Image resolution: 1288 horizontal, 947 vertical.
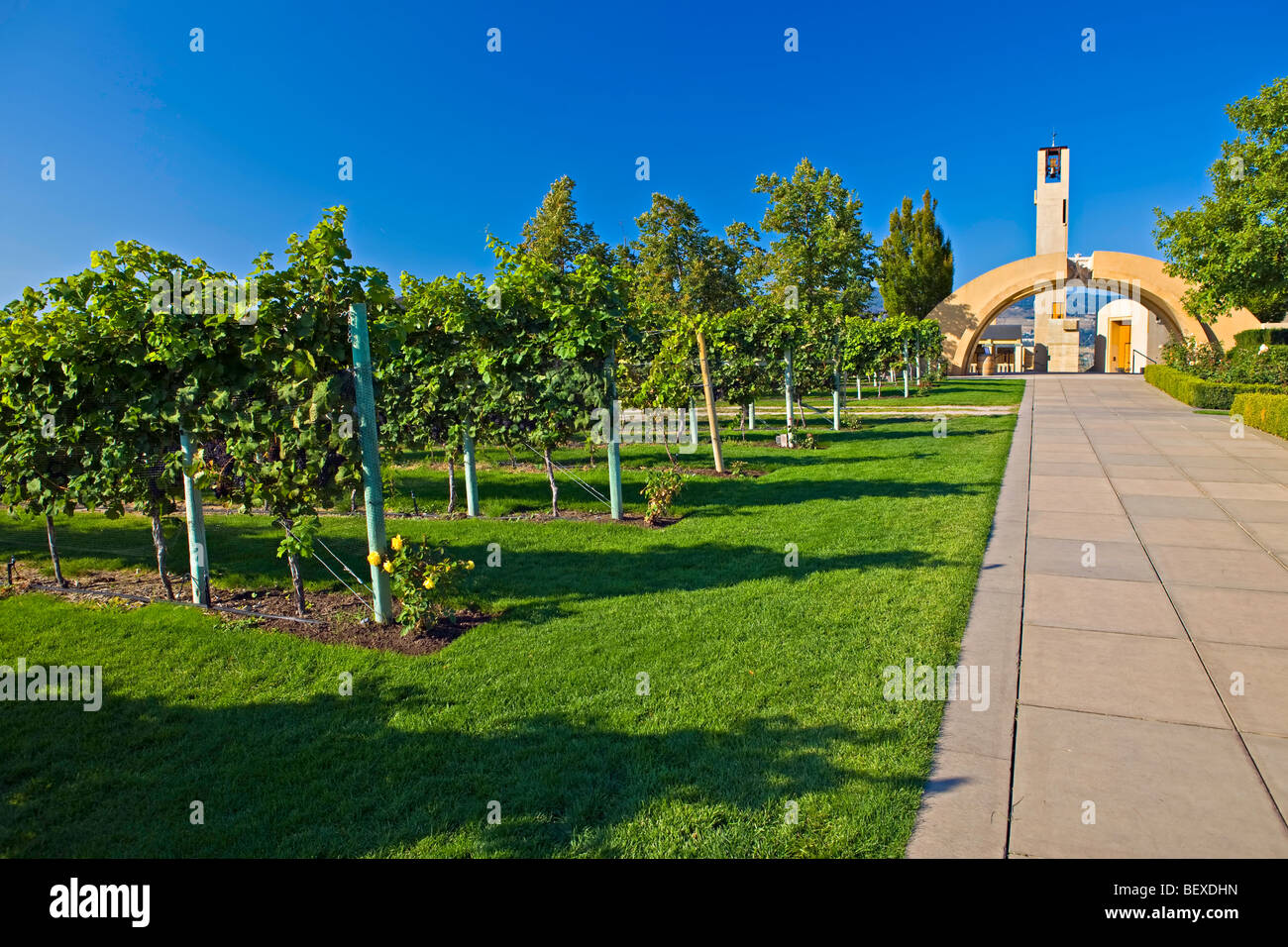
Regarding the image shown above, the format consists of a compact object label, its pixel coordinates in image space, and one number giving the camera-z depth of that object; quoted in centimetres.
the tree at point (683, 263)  3750
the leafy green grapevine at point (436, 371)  908
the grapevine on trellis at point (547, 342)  910
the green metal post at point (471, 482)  1001
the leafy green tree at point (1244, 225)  2267
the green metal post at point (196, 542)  621
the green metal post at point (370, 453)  539
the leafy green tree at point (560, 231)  3550
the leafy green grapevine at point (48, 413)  596
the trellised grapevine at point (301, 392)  533
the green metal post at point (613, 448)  931
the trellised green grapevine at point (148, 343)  555
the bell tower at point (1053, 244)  5147
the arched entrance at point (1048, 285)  4356
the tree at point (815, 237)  3941
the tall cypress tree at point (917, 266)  5397
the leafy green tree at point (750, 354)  1689
